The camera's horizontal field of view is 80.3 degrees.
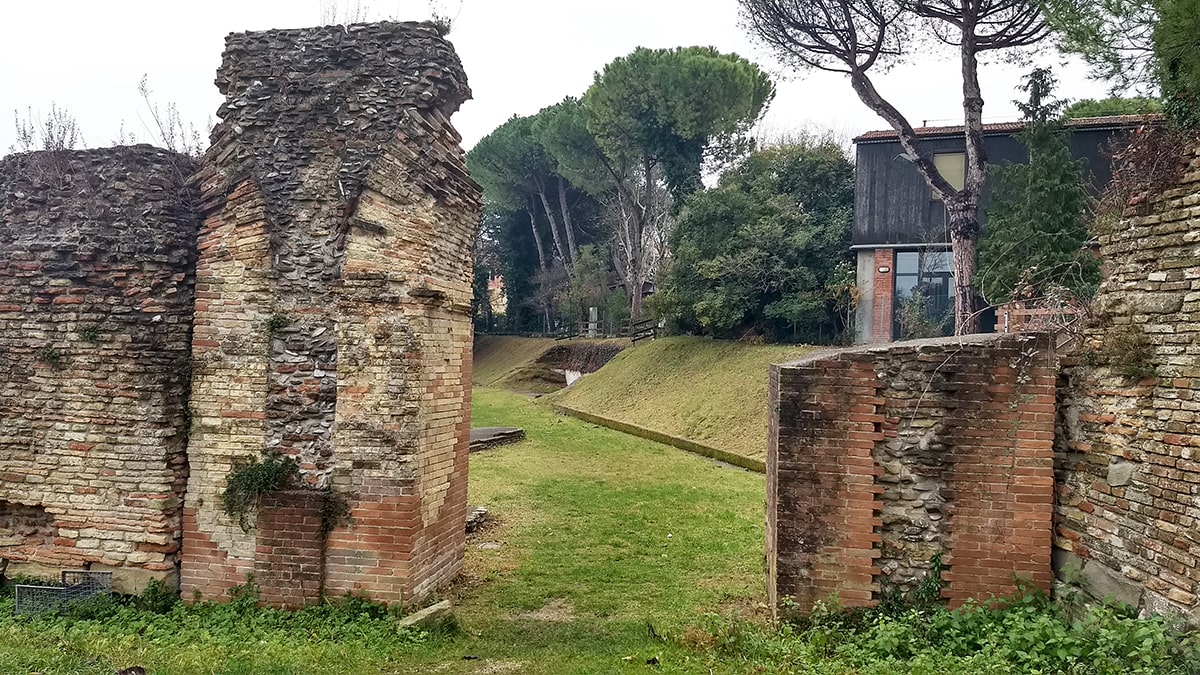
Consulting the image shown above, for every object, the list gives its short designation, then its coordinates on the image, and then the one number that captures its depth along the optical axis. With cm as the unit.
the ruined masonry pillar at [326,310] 597
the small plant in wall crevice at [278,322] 616
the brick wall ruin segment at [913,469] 490
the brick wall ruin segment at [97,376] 611
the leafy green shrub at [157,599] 600
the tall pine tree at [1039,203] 1505
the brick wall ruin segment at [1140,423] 396
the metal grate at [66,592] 599
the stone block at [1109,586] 423
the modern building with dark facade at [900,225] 2206
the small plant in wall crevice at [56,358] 620
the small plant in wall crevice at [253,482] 599
